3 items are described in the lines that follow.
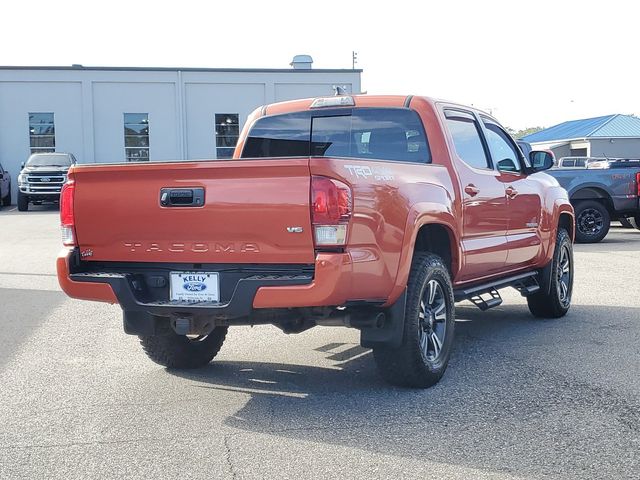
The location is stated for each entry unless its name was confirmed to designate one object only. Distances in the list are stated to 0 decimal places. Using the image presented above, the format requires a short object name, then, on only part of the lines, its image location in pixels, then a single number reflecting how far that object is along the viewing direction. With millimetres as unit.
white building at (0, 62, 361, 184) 36000
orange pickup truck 4938
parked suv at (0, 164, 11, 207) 31047
